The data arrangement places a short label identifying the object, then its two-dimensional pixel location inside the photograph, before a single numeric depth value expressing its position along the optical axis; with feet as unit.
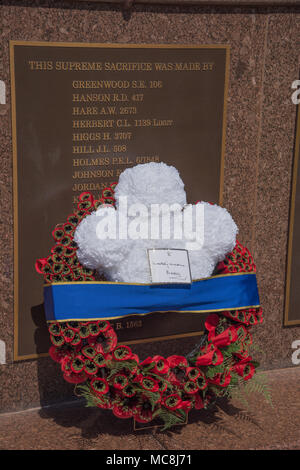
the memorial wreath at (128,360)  12.10
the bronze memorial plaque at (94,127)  12.87
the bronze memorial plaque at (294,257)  15.79
